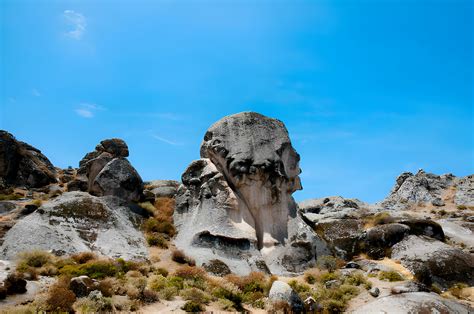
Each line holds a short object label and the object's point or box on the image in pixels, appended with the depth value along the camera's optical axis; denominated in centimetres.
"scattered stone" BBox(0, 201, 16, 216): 2774
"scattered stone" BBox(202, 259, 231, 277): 2288
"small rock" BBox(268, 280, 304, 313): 1734
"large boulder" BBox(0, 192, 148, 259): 2150
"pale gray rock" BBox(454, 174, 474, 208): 5409
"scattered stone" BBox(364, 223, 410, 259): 2797
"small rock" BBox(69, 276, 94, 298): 1575
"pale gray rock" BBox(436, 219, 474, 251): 3199
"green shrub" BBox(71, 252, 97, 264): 2069
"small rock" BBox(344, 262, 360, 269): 2534
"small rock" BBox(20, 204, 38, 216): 2653
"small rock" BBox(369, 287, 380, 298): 1936
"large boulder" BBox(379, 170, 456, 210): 5647
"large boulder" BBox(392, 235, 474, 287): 2338
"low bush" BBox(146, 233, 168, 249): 2545
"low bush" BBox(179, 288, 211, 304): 1716
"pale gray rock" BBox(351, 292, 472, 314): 1620
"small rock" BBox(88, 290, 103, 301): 1527
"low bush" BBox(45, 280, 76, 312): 1410
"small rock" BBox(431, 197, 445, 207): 5369
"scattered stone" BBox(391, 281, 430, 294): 1872
